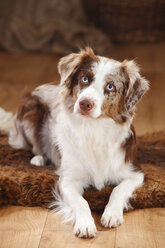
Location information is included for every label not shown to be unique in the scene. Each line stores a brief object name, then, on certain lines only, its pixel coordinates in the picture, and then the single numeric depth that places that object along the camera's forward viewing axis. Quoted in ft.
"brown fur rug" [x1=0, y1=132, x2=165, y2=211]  8.57
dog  7.89
